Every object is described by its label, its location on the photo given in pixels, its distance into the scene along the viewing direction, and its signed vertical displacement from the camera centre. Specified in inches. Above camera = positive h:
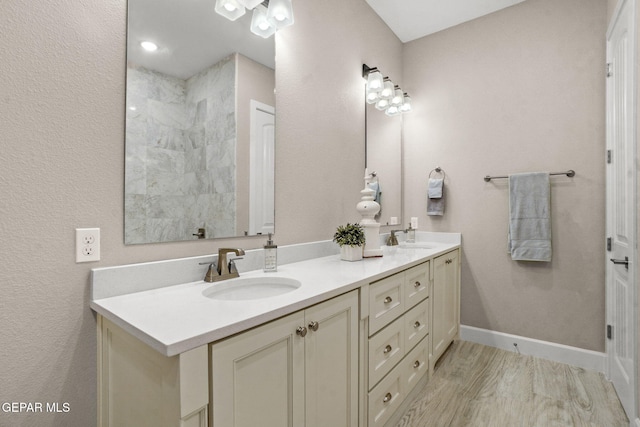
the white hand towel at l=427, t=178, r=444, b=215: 107.1 +6.0
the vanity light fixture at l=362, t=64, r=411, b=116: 93.1 +36.7
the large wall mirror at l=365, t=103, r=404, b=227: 99.2 +18.3
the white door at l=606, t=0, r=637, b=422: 61.7 +1.9
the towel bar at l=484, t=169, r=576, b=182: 88.0 +11.4
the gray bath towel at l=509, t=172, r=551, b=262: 90.4 -0.8
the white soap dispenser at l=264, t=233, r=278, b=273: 57.4 -7.8
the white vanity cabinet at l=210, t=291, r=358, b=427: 31.4 -18.3
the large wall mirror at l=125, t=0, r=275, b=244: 45.4 +14.3
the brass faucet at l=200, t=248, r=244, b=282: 50.0 -8.9
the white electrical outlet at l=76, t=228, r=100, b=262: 39.7 -4.0
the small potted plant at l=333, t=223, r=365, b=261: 69.5 -6.1
